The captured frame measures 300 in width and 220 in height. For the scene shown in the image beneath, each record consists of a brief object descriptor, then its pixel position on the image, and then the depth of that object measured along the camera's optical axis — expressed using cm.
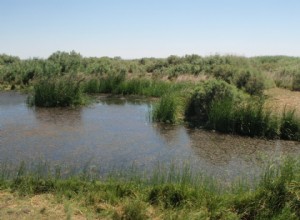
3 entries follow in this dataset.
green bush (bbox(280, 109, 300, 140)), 940
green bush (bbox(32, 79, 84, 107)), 1304
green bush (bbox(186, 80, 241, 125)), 1108
